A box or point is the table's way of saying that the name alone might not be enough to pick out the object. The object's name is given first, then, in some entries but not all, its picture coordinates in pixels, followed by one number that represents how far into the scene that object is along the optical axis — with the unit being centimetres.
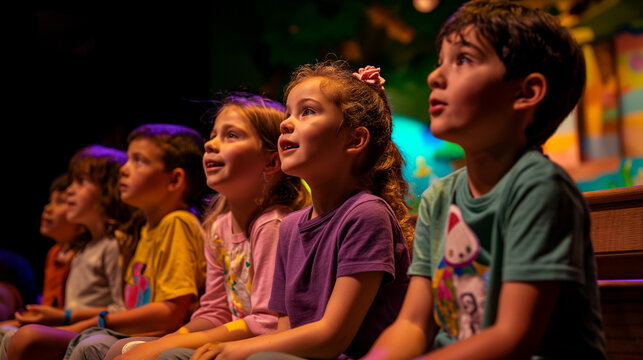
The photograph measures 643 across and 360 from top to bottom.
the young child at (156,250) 210
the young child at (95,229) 265
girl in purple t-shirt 138
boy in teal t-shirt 96
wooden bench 154
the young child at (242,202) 195
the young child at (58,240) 307
